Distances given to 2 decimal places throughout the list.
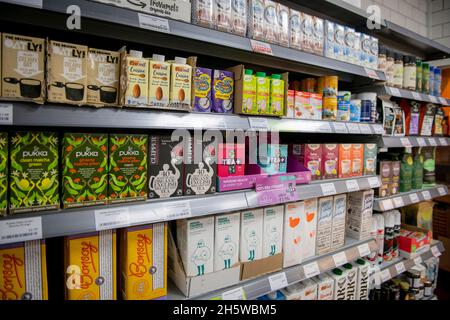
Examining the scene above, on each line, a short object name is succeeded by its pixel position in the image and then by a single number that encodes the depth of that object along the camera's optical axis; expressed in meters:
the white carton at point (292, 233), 1.47
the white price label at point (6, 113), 0.80
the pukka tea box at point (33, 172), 0.87
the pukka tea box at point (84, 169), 0.95
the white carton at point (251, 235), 1.33
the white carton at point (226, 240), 1.25
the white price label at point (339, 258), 1.66
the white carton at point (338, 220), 1.71
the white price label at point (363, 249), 1.81
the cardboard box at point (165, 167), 1.11
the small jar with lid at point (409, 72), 2.22
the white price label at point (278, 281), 1.38
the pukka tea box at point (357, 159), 1.81
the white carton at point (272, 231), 1.40
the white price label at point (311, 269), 1.51
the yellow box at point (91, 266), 0.98
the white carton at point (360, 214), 1.87
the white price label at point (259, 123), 1.29
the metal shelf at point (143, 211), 0.90
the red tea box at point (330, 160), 1.65
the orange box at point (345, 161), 1.74
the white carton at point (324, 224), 1.64
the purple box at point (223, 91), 1.25
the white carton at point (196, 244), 1.19
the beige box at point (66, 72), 0.88
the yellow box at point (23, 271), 0.88
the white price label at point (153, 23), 0.98
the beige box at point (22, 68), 0.83
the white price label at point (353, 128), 1.72
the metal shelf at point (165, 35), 0.91
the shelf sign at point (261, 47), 1.25
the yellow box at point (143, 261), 1.07
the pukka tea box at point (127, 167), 1.03
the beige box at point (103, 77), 0.96
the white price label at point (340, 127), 1.64
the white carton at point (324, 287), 1.61
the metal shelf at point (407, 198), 1.97
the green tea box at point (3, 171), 0.85
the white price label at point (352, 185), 1.69
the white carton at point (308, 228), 1.55
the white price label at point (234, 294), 1.24
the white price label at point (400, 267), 2.17
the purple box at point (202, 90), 1.19
